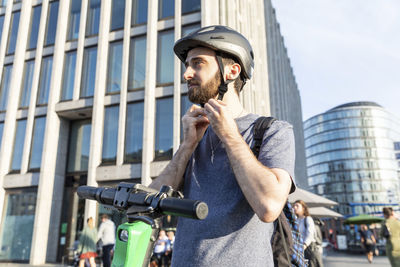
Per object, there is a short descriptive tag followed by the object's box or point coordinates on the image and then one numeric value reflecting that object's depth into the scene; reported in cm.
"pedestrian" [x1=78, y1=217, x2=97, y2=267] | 887
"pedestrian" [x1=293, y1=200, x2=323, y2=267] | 624
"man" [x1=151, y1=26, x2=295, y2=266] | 116
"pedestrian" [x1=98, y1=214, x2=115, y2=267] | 884
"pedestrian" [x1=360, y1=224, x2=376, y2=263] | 1491
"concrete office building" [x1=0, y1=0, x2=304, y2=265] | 1473
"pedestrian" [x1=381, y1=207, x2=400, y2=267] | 649
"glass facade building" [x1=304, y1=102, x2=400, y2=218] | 8900
